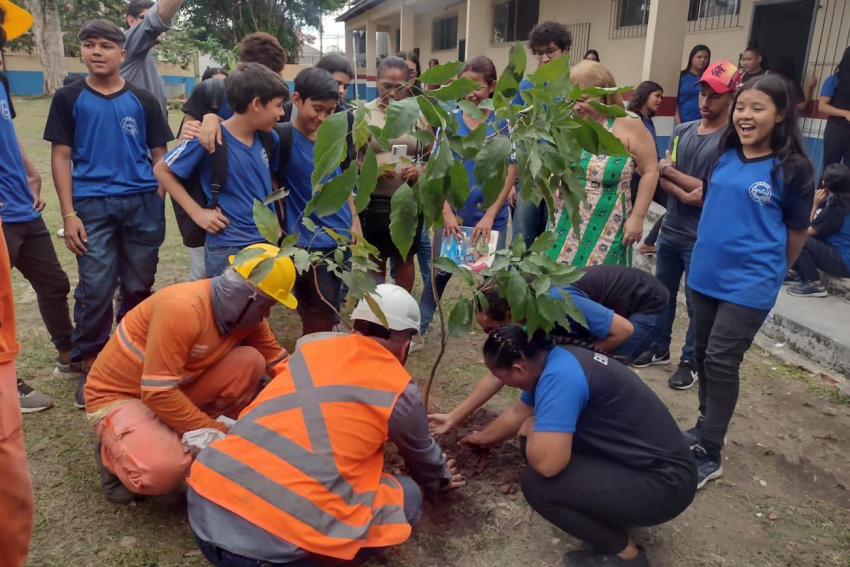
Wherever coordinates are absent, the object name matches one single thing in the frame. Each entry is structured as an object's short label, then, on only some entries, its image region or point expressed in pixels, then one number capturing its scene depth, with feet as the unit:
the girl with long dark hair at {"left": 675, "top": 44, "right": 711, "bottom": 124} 22.30
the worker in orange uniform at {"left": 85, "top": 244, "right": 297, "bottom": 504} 7.61
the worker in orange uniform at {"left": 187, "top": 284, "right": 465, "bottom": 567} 6.04
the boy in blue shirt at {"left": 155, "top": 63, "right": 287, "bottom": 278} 9.60
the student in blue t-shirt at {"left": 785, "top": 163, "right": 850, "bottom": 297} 15.25
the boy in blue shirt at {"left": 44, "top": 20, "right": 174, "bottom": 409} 10.24
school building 20.27
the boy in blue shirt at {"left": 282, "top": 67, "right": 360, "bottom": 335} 10.26
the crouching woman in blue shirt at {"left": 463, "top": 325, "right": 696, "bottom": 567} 6.75
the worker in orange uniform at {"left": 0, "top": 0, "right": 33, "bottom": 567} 4.83
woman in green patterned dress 10.37
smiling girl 8.11
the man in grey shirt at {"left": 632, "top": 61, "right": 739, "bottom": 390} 10.77
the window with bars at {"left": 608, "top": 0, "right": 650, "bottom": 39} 28.71
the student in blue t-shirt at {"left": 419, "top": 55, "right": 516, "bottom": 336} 11.48
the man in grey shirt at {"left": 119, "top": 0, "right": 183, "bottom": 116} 11.77
